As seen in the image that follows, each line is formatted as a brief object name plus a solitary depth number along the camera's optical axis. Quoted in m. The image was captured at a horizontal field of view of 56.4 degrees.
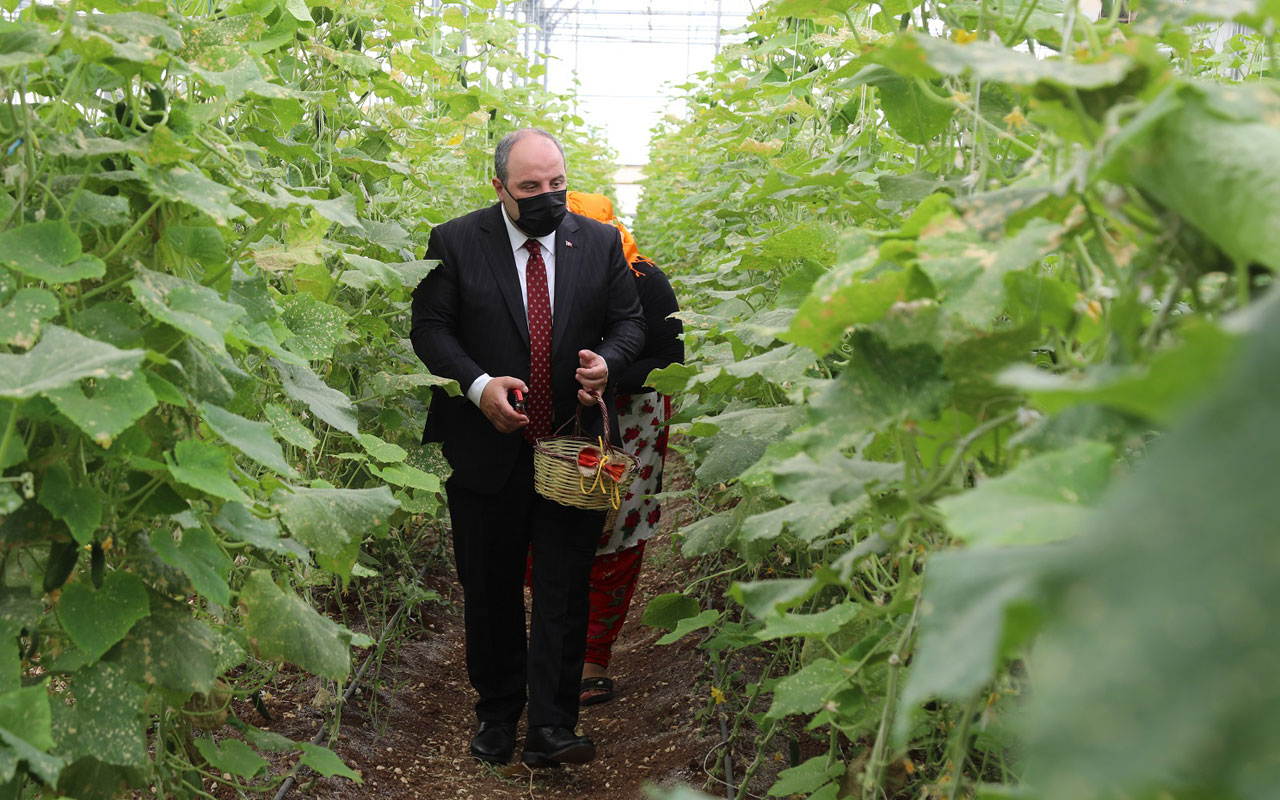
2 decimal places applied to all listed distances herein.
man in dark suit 3.40
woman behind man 3.88
